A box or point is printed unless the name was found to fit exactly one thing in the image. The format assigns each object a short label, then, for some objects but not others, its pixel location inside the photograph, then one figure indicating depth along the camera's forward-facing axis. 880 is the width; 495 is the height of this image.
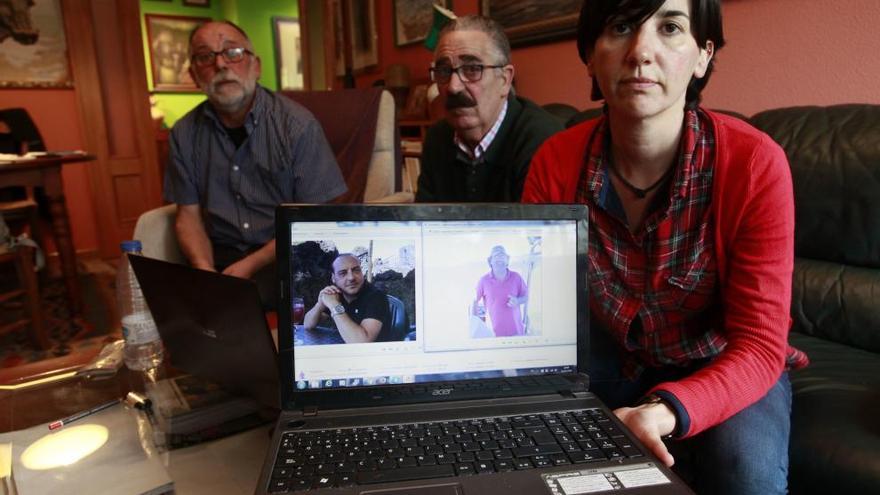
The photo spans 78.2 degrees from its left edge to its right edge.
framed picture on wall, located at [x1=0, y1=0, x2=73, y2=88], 3.60
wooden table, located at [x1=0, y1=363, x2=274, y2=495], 0.72
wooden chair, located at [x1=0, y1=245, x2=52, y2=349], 2.20
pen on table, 0.81
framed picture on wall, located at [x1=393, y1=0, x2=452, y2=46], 3.03
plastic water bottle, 1.08
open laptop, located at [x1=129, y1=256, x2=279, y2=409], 0.70
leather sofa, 1.13
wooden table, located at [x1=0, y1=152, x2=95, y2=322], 2.38
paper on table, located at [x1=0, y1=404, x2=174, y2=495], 0.65
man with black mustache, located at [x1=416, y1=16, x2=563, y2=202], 1.41
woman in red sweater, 0.76
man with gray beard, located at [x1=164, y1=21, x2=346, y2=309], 1.66
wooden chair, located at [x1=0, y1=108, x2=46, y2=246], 2.96
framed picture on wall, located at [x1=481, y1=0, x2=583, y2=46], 2.10
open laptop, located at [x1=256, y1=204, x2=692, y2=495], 0.62
